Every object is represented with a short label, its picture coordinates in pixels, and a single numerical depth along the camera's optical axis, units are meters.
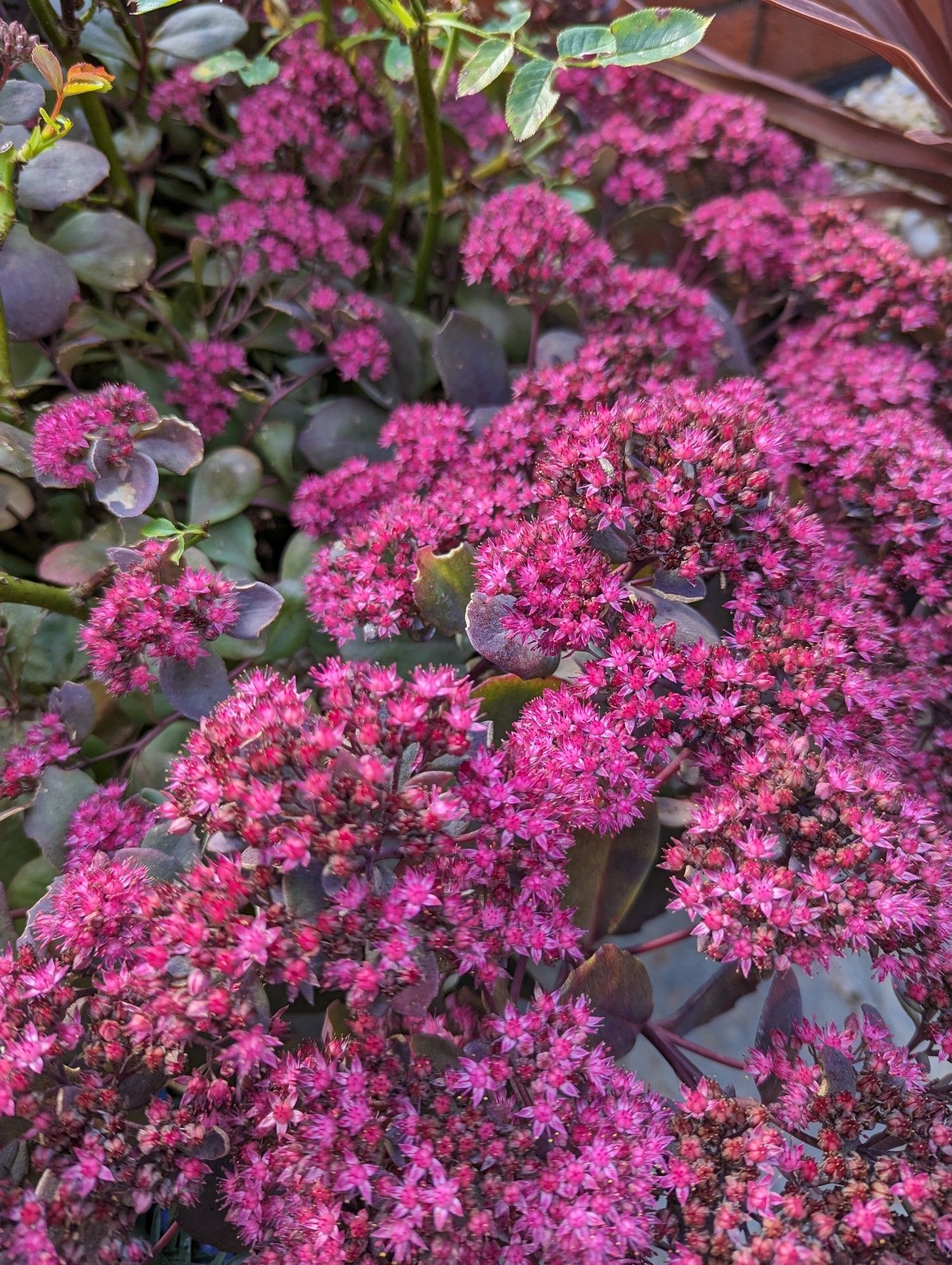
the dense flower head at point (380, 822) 0.29
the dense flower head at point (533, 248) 0.43
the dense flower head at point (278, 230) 0.43
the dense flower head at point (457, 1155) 0.29
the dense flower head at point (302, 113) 0.45
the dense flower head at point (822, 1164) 0.29
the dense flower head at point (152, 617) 0.35
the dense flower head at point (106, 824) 0.35
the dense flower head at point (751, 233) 0.46
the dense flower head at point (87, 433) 0.37
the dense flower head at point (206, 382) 0.43
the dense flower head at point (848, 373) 0.42
